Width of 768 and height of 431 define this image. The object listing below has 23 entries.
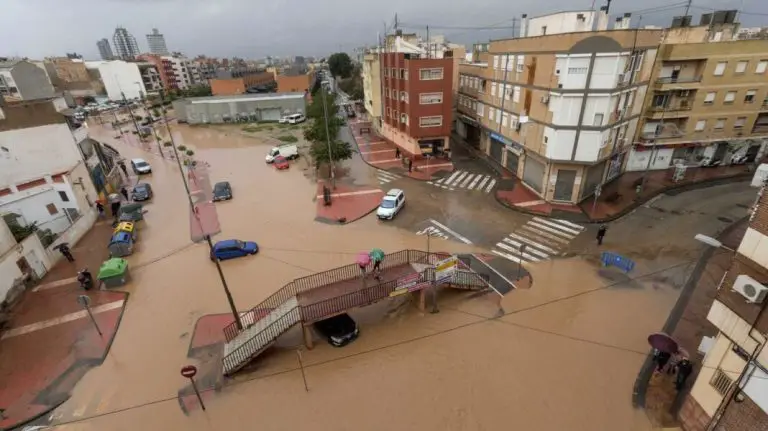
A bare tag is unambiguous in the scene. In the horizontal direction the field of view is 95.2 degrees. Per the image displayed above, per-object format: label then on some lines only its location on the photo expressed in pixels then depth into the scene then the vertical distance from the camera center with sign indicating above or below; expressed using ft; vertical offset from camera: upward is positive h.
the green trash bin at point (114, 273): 59.36 -30.71
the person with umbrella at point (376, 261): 49.81 -25.88
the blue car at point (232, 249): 66.95 -31.54
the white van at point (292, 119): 196.85 -27.08
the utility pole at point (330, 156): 101.14 -24.42
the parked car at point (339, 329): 47.06 -33.18
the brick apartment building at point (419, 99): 104.94 -11.22
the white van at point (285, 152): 128.77 -28.72
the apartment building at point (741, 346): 27.68 -22.92
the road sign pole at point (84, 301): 44.90 -26.35
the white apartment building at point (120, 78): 309.42 -1.36
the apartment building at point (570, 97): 68.95 -8.97
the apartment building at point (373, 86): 141.90 -9.06
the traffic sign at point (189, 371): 34.76 -27.33
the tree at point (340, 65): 343.05 -0.33
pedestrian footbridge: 44.01 -29.46
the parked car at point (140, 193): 96.68 -30.00
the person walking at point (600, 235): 65.41 -31.79
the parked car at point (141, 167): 120.53 -29.10
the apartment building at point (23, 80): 179.93 +0.38
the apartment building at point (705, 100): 84.17 -12.74
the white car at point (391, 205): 79.66 -30.54
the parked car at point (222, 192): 94.99 -30.41
